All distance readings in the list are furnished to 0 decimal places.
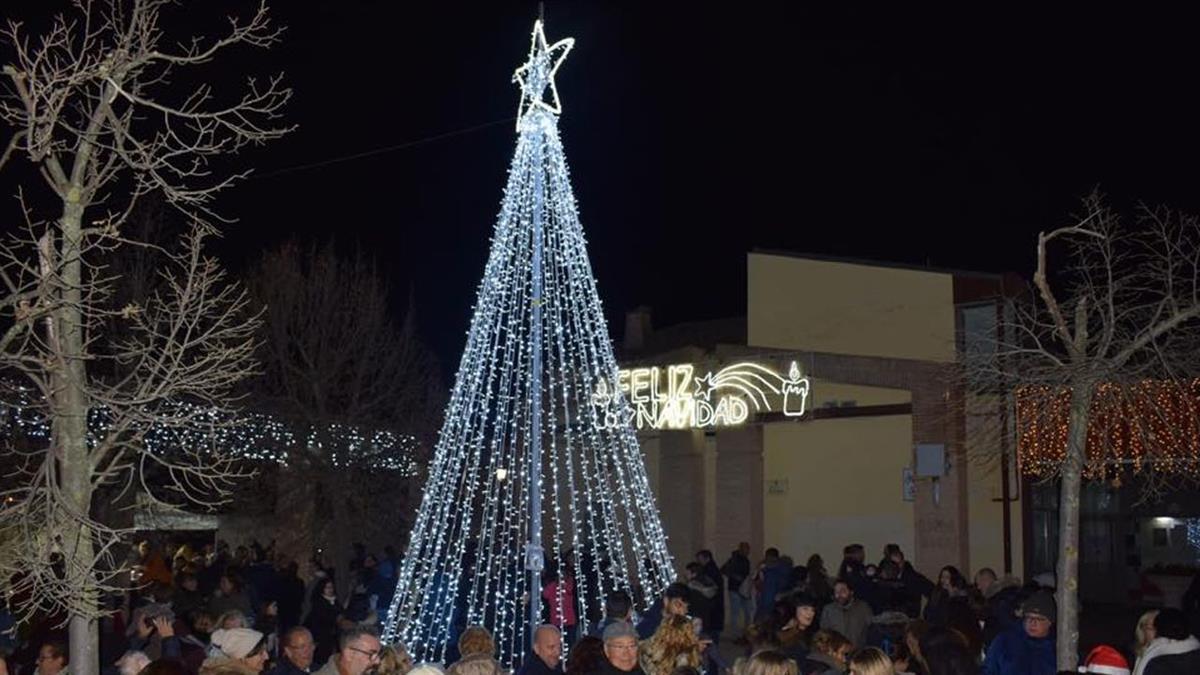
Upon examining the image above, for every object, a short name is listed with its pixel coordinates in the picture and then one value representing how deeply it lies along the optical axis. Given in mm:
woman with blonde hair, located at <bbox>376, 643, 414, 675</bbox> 7852
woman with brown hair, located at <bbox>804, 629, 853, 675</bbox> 8375
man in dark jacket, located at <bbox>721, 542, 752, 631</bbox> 21078
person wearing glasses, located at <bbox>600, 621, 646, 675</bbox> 8125
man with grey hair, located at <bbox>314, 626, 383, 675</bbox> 7934
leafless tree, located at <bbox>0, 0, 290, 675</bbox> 6609
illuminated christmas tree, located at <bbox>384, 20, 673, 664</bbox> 15211
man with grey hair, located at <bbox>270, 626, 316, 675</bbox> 8266
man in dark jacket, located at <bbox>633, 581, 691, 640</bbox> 10938
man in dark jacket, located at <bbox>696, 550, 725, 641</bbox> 17812
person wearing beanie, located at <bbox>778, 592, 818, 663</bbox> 9367
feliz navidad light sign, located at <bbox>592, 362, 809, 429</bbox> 22828
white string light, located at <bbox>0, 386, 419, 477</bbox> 26703
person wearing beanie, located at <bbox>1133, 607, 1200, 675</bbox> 8617
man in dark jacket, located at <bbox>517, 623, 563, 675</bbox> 8715
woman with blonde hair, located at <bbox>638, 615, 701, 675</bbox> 8141
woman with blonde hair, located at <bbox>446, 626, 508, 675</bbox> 7121
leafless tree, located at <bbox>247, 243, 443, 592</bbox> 27469
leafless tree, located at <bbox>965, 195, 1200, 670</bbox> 10586
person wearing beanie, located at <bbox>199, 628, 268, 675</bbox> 8227
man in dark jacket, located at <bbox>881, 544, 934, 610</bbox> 15399
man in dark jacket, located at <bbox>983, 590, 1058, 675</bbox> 9359
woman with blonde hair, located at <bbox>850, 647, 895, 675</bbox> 6734
